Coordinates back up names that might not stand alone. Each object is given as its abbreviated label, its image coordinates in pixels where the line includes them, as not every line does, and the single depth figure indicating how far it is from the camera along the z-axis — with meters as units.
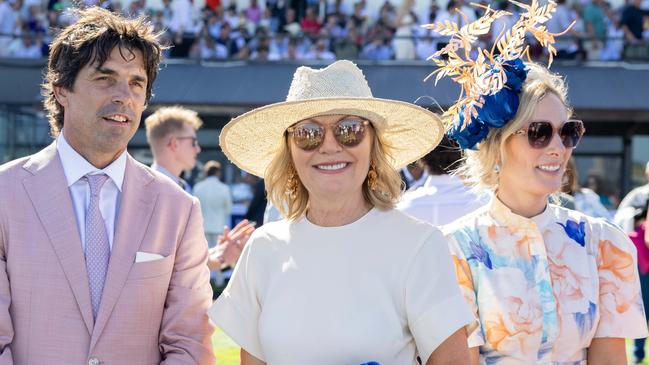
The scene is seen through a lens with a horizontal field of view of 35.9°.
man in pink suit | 3.28
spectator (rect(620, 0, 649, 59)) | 19.26
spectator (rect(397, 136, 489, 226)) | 5.37
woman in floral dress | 3.35
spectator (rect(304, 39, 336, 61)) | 18.78
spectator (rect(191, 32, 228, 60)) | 19.39
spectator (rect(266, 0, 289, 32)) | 20.97
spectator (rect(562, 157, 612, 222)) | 8.43
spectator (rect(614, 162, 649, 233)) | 8.70
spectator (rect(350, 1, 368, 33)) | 20.33
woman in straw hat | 3.08
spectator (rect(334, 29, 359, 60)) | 18.81
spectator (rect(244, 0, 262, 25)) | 20.92
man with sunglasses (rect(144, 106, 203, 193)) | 7.04
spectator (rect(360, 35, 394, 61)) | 19.02
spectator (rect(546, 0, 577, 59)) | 18.83
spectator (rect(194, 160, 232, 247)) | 13.52
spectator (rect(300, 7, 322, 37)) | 20.31
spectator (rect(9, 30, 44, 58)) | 18.98
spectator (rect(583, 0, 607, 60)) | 18.97
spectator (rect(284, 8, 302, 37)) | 20.72
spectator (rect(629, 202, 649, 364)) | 7.57
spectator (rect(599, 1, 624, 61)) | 18.86
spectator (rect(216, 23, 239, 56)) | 19.53
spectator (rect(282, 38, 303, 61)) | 18.95
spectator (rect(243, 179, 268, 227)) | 10.24
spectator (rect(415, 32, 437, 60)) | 18.72
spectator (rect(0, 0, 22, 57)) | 20.06
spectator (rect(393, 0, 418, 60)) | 18.94
